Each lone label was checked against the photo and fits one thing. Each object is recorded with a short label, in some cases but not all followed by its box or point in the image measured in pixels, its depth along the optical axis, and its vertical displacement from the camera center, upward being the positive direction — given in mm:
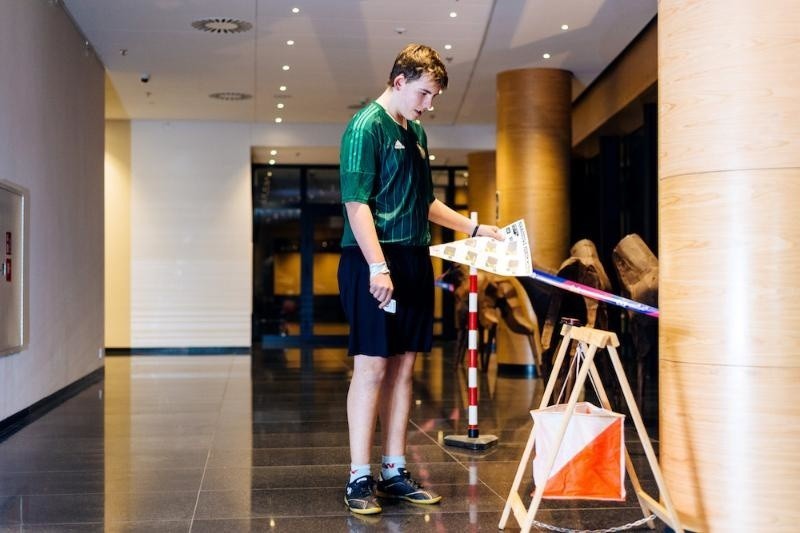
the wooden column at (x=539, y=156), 9953 +1242
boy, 3264 +109
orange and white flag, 2943 -583
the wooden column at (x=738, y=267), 2711 +14
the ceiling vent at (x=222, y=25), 8562 +2299
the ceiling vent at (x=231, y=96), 11977 +2282
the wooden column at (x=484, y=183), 14781 +1412
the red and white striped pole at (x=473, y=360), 5082 -488
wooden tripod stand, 2764 -453
